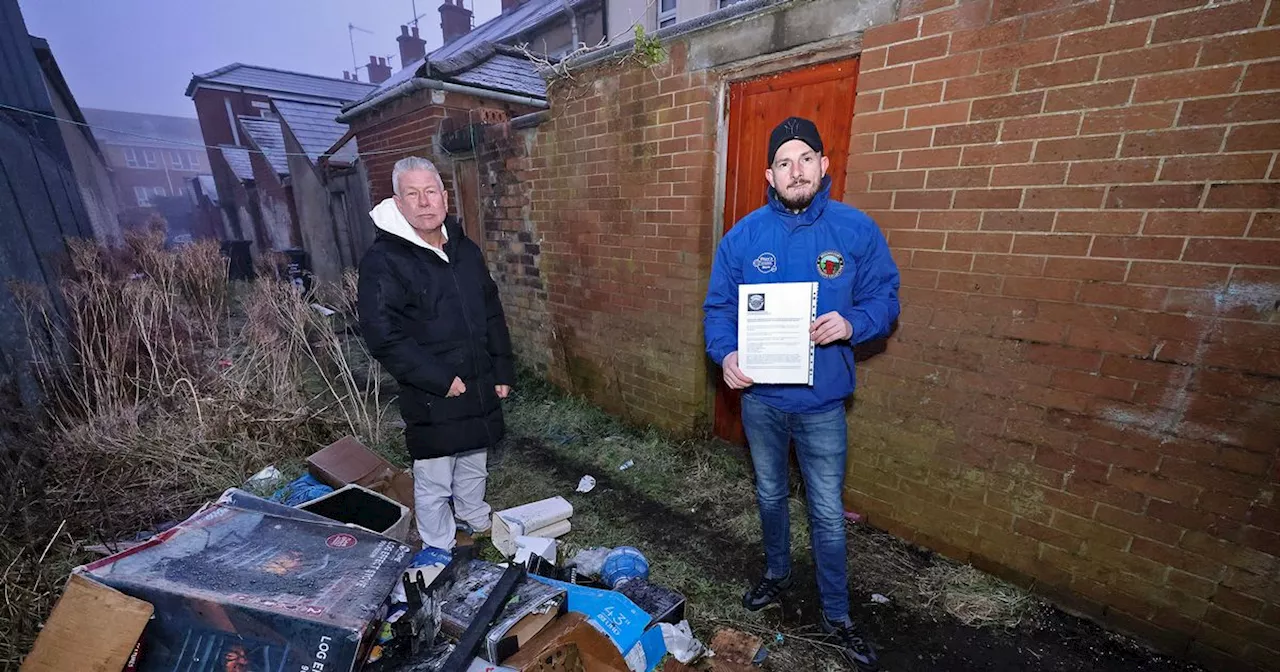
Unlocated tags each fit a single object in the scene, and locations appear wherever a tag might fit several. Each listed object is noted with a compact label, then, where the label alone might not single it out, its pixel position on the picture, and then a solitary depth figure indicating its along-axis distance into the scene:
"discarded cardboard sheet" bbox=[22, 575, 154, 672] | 1.52
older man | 2.30
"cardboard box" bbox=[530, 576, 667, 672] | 1.88
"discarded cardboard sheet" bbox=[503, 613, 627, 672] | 1.60
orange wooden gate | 2.65
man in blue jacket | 1.88
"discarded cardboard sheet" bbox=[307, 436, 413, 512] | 3.03
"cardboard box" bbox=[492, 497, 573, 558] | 2.67
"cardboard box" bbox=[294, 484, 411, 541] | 2.65
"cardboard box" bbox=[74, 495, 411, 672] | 1.54
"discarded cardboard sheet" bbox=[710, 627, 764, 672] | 1.90
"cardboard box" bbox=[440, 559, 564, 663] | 1.73
